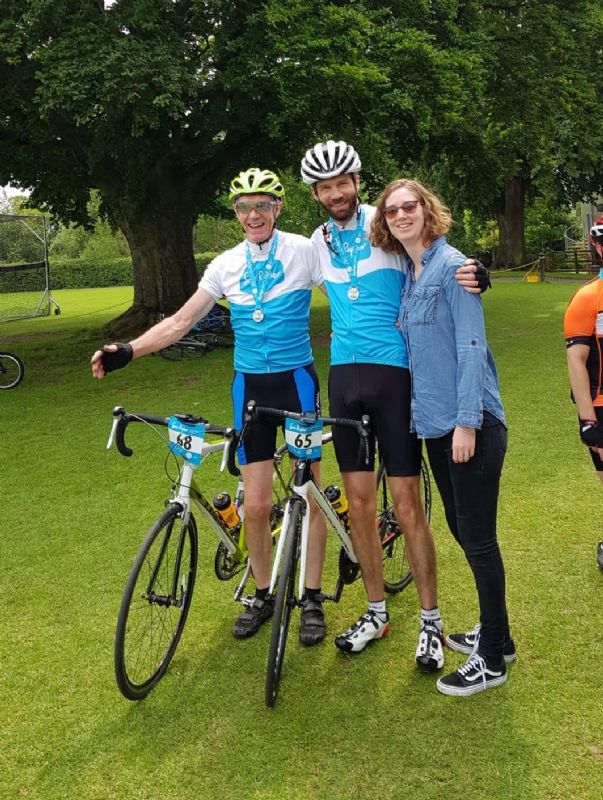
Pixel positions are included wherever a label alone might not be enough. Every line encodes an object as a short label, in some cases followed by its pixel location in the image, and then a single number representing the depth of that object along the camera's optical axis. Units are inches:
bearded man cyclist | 134.2
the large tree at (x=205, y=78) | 430.6
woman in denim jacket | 120.1
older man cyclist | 142.6
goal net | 618.5
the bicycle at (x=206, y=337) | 573.3
